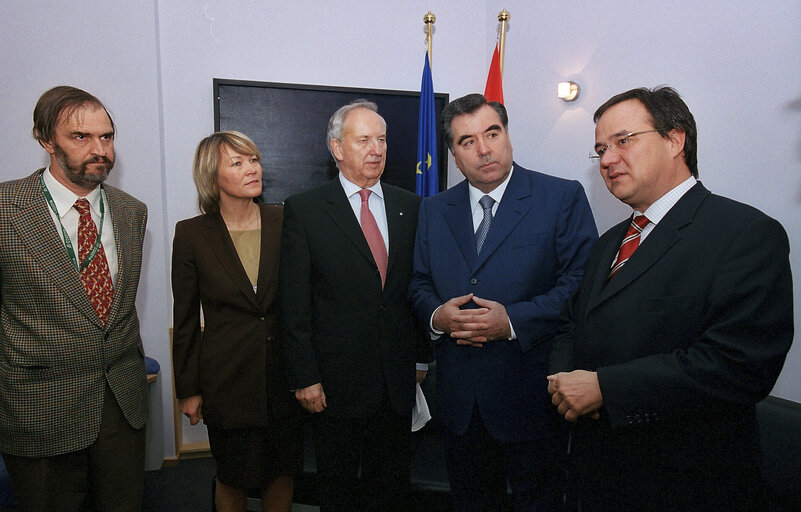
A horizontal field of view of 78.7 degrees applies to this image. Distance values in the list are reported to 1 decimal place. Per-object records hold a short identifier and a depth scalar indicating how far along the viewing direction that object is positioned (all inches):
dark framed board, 133.7
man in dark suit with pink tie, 71.1
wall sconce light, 121.8
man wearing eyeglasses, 42.8
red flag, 130.4
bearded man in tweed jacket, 65.2
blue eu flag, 139.2
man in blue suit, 63.4
